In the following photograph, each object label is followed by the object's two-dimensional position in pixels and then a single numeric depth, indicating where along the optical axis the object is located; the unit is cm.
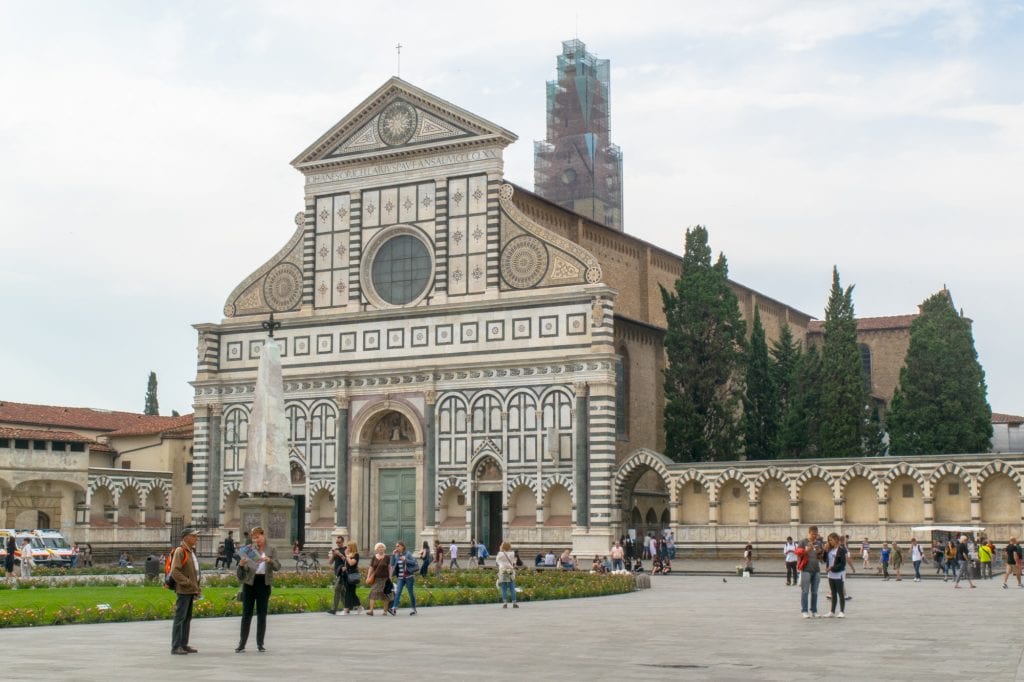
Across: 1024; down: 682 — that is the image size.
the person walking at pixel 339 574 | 2245
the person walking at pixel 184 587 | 1510
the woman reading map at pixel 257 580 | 1583
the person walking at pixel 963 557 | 3167
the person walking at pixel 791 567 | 3354
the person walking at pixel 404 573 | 2261
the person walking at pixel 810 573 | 2116
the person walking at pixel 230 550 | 4166
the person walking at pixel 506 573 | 2419
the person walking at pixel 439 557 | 3930
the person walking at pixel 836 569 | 2128
